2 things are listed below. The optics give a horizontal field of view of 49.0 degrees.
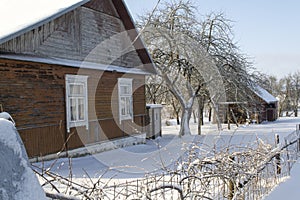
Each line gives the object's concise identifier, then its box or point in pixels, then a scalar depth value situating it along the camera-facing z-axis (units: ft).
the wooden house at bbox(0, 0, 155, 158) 29.73
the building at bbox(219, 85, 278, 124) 104.55
